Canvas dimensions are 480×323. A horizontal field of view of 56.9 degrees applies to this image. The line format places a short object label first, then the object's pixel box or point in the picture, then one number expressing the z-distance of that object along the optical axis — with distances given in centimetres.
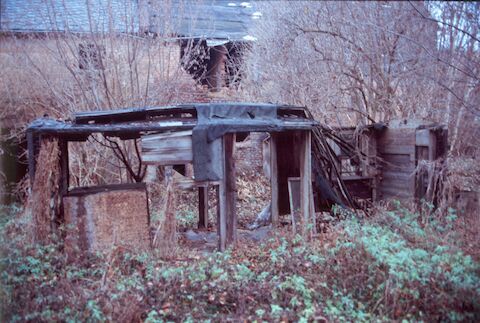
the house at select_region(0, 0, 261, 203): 1152
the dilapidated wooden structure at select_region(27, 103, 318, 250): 747
